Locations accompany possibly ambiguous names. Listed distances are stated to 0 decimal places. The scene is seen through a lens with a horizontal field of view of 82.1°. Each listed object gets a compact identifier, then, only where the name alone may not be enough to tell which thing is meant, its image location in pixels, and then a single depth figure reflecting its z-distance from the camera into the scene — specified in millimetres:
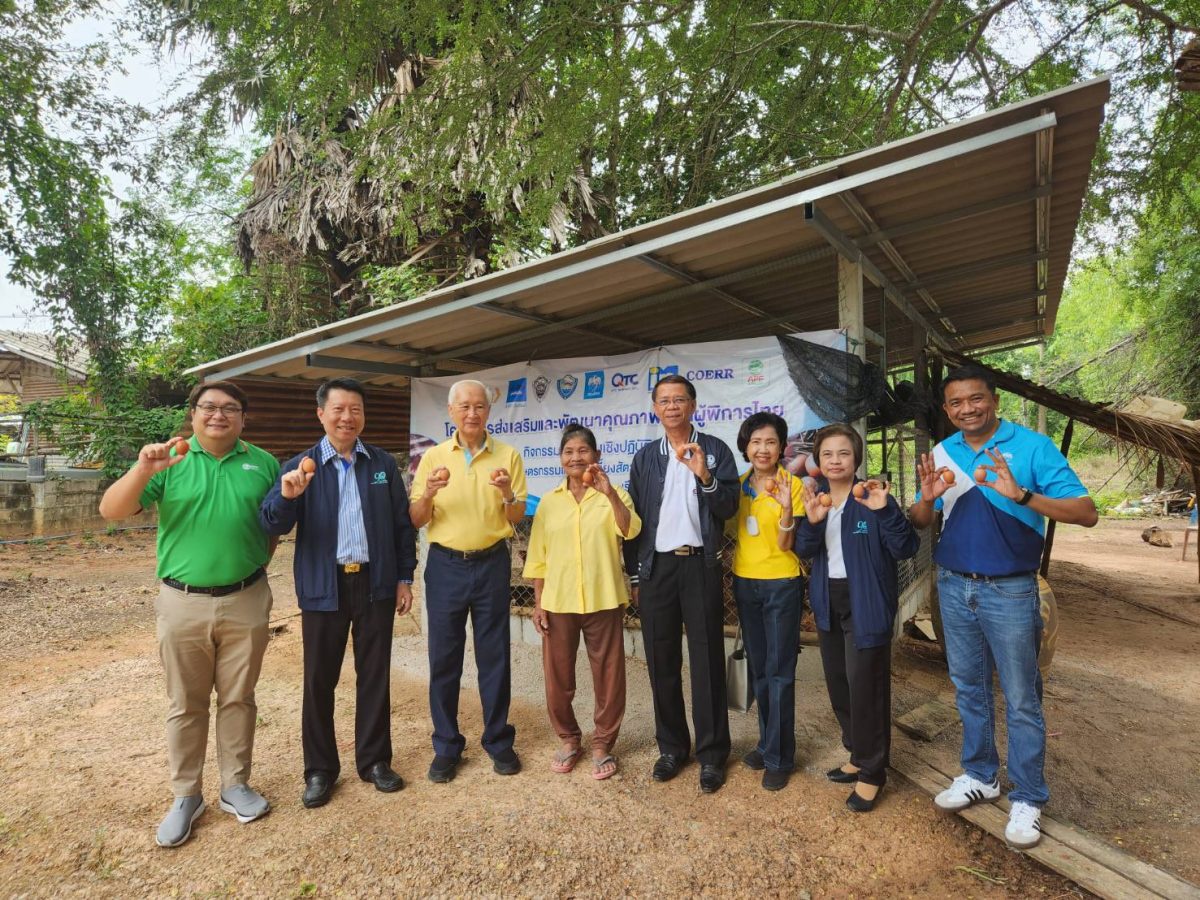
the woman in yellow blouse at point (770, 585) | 3111
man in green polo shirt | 2846
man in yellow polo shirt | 3309
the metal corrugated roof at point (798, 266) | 3029
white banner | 4172
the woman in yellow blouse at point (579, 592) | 3295
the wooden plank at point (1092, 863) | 2359
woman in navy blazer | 2850
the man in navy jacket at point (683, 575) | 3141
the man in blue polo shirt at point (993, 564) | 2635
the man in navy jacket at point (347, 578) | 3084
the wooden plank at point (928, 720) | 3727
